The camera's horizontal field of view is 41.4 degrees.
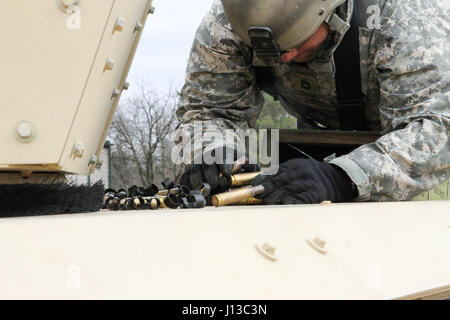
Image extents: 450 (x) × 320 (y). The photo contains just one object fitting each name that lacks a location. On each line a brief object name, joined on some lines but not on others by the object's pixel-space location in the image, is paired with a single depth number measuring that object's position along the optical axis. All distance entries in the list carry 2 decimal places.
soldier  2.32
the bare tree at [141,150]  14.62
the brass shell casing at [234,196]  1.91
